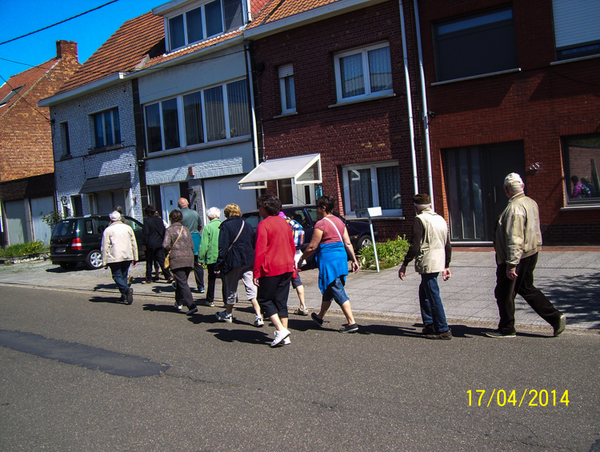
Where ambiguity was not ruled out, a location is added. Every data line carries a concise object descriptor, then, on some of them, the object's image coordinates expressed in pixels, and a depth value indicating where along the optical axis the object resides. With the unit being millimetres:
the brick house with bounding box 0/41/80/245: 26188
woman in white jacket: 10203
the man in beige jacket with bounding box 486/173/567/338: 5859
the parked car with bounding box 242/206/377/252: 12648
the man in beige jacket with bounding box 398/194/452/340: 6312
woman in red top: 6465
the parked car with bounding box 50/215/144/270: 16375
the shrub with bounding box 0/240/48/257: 22016
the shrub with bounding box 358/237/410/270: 12148
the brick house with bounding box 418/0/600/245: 11961
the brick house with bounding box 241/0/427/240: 14227
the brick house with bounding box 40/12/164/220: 21141
